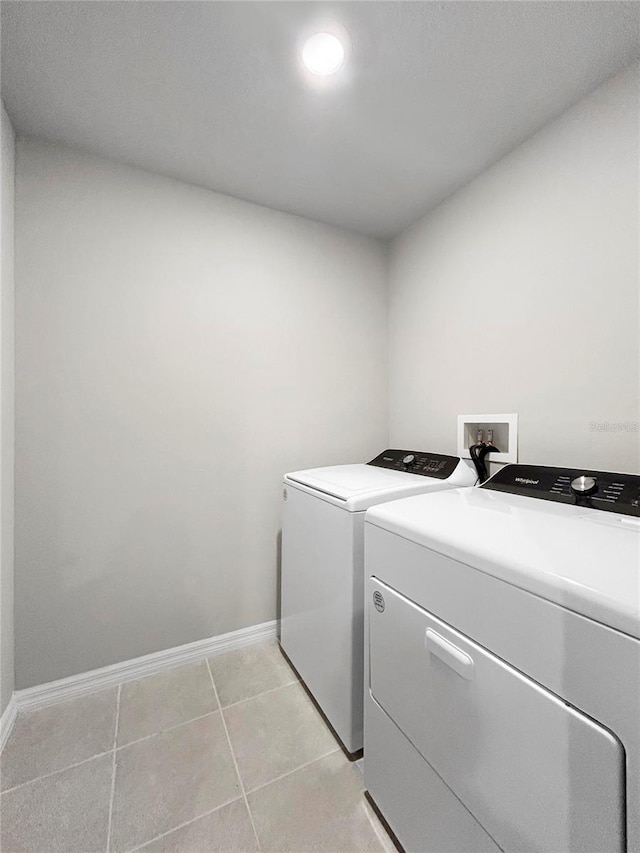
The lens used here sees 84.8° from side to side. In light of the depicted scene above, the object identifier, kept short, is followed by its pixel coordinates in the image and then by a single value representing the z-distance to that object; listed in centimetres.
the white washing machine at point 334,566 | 112
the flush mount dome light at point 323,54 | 102
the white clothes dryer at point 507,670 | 48
